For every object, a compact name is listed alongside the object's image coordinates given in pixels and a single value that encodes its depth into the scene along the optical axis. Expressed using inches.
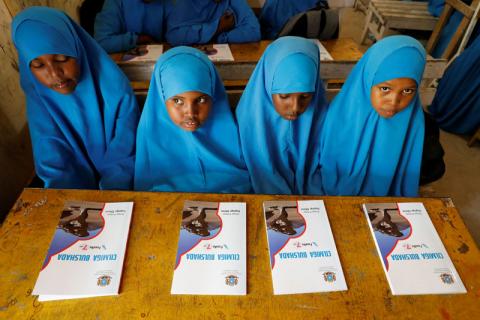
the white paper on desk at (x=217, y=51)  78.1
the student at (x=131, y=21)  85.6
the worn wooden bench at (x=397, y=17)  132.1
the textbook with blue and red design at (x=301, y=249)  30.2
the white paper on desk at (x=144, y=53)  75.7
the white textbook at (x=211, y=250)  29.8
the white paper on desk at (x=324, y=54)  77.4
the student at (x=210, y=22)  90.7
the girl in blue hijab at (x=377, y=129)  44.7
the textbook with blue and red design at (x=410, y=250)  30.3
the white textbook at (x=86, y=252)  28.8
